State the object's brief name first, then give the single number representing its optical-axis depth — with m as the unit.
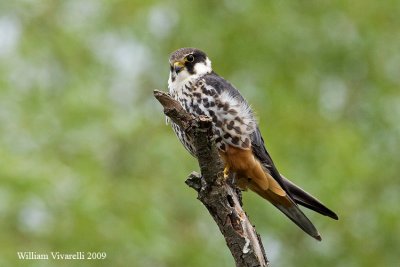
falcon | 9.42
